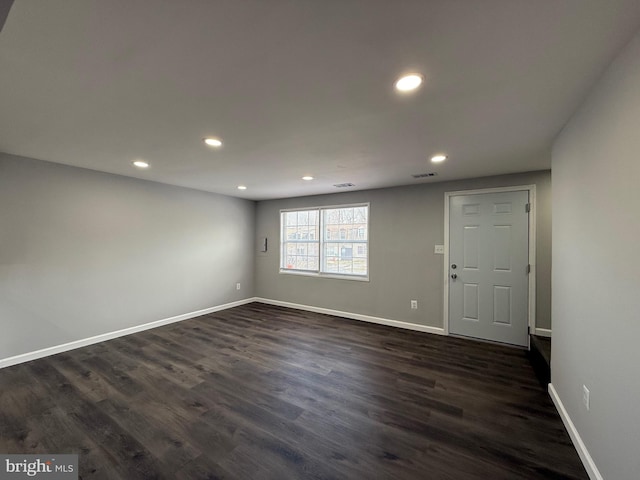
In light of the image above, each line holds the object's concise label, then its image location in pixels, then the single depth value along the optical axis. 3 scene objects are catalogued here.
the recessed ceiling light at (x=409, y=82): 1.44
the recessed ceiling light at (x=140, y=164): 3.12
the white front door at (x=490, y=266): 3.44
